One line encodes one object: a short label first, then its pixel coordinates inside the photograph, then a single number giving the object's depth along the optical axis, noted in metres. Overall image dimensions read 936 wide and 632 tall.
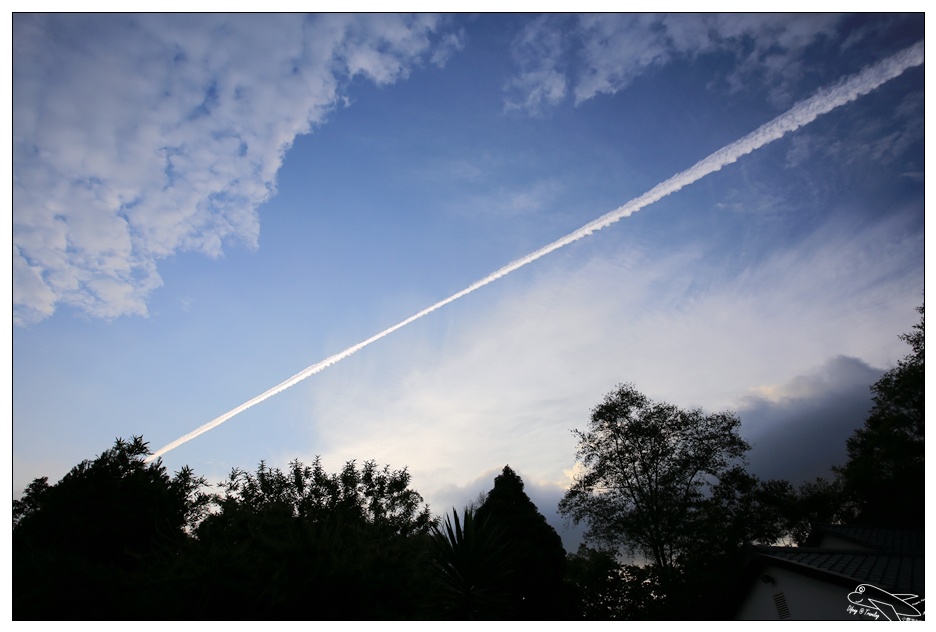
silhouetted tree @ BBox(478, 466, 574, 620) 22.83
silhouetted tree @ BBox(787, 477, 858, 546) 36.06
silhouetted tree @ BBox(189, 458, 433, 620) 7.22
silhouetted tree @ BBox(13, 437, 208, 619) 8.84
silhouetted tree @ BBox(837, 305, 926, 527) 22.75
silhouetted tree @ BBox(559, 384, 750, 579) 23.84
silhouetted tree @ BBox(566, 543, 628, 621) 23.39
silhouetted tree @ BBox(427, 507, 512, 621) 10.26
